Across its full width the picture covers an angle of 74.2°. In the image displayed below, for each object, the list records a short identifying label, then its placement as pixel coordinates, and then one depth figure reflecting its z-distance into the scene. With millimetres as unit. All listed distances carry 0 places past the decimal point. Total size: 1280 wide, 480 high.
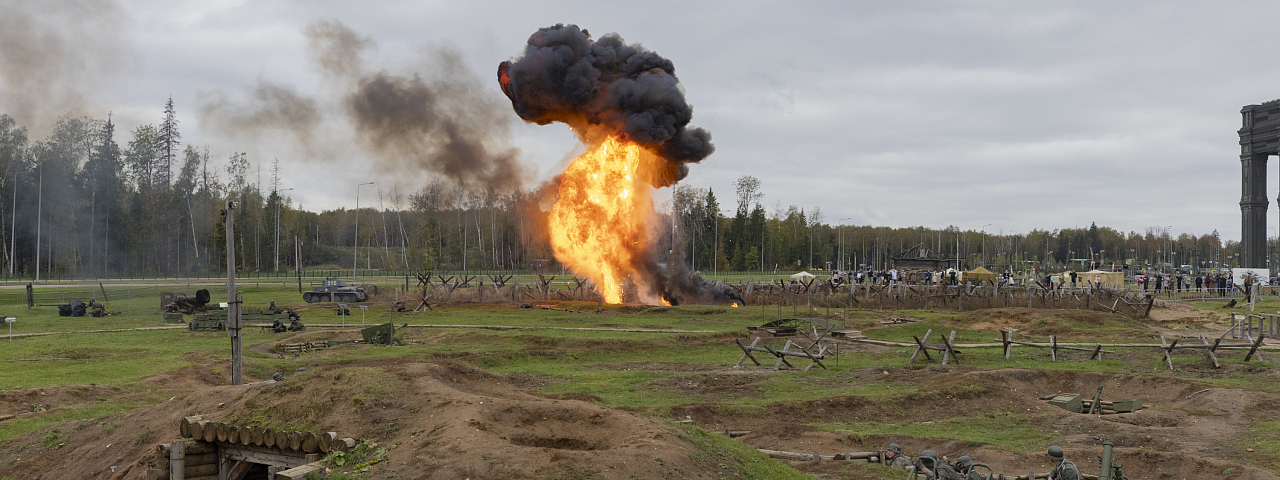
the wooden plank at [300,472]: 12508
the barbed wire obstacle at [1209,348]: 28594
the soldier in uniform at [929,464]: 12594
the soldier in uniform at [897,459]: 15914
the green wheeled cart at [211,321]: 41094
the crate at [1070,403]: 22344
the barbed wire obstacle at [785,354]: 29078
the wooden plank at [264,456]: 14172
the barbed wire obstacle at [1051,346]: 30809
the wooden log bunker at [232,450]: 13727
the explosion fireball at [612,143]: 54938
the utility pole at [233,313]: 19953
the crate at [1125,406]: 21703
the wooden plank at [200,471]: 14891
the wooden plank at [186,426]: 15125
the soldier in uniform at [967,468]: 12062
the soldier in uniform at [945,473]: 12281
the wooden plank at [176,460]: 14562
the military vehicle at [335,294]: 59162
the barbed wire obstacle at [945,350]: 29750
